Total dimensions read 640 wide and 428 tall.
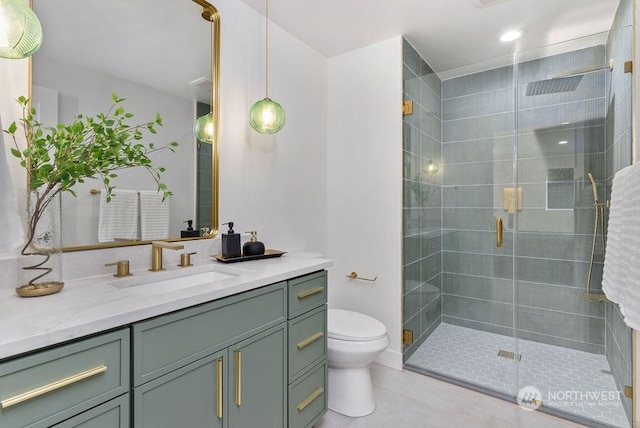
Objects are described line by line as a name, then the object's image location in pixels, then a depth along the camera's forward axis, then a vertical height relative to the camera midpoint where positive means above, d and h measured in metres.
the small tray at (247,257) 1.70 -0.24
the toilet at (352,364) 1.84 -0.88
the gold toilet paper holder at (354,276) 2.58 -0.50
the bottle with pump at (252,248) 1.81 -0.20
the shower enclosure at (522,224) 2.00 -0.07
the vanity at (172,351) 0.77 -0.43
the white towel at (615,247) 1.28 -0.14
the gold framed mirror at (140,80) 1.28 +0.62
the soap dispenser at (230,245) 1.73 -0.17
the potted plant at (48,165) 1.07 +0.17
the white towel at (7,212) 0.79 +0.00
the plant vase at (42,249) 1.05 -0.12
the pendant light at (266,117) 1.95 +0.60
